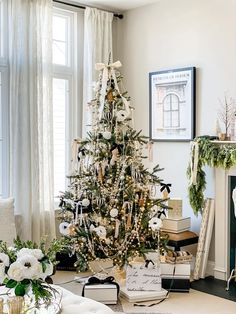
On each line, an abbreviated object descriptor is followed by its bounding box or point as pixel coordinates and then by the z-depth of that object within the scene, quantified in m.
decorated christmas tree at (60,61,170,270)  4.14
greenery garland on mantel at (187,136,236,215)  4.48
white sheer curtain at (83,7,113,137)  5.35
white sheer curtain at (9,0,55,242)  4.64
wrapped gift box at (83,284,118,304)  3.83
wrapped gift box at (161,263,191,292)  4.22
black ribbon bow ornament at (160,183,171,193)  4.34
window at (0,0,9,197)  4.66
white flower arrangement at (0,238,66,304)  2.21
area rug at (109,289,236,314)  3.72
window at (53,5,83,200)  5.21
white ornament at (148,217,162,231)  4.06
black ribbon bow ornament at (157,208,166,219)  4.27
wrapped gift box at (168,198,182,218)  4.72
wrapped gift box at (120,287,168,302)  3.97
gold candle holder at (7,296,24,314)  2.32
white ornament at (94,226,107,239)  4.00
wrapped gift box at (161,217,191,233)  4.62
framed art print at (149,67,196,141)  4.97
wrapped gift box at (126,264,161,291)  4.07
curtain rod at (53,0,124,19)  5.19
